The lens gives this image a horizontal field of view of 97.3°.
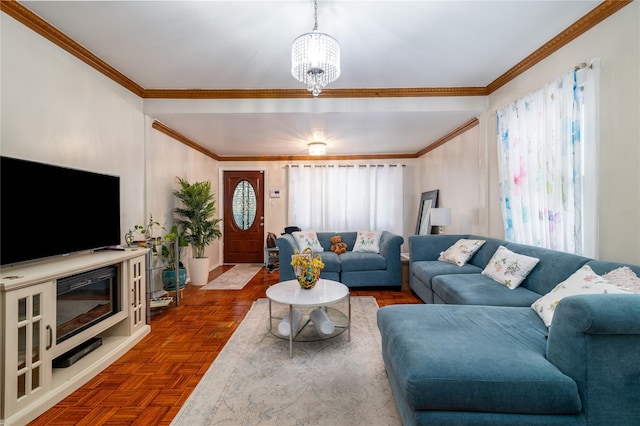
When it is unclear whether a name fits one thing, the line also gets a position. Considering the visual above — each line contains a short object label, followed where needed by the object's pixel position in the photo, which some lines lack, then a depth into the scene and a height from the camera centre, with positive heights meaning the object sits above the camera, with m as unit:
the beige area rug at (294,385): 1.65 -1.17
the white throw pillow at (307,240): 4.77 -0.43
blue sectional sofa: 1.16 -0.68
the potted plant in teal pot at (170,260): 3.71 -0.65
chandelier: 1.92 +1.09
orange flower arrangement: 2.65 -0.52
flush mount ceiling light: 4.84 +1.17
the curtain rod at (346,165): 6.25 +1.11
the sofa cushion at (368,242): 4.75 -0.47
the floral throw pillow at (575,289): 1.61 -0.44
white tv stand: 1.53 -0.80
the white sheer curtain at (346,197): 6.22 +0.39
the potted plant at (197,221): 4.44 -0.09
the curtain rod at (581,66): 2.21 +1.19
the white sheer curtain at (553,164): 2.19 +0.46
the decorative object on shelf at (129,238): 3.04 -0.25
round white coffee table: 2.32 -0.71
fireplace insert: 1.97 -0.66
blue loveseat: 4.19 -0.79
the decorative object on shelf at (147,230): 3.21 -0.18
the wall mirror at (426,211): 5.36 +0.08
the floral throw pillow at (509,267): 2.46 -0.48
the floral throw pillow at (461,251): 3.40 -0.46
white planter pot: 4.58 -0.89
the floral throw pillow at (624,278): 1.57 -0.38
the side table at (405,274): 4.30 -0.92
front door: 6.46 -0.02
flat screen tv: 1.77 +0.04
